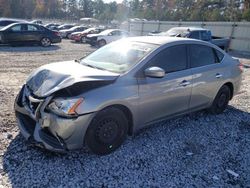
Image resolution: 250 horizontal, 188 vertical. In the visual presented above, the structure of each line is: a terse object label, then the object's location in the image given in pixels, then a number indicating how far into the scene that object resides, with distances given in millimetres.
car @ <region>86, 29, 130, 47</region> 14213
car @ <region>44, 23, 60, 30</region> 21075
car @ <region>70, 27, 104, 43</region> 16331
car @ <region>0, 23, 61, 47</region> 11444
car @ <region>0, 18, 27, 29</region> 12978
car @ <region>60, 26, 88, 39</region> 18901
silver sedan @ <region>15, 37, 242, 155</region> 2487
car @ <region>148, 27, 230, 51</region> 10289
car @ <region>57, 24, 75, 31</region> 21166
